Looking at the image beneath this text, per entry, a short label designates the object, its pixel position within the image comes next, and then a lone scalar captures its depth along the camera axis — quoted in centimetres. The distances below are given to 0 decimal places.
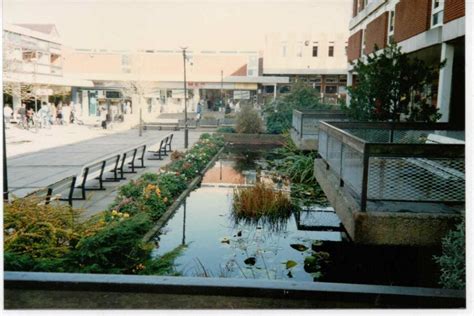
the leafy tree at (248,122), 2269
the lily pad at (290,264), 641
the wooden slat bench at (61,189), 763
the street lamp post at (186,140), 1991
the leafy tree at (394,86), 881
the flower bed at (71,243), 459
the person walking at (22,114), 2520
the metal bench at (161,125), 3079
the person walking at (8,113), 2390
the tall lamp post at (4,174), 661
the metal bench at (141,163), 1409
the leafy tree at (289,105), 2188
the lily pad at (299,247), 719
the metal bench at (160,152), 1609
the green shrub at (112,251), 464
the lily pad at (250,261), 650
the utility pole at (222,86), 4359
